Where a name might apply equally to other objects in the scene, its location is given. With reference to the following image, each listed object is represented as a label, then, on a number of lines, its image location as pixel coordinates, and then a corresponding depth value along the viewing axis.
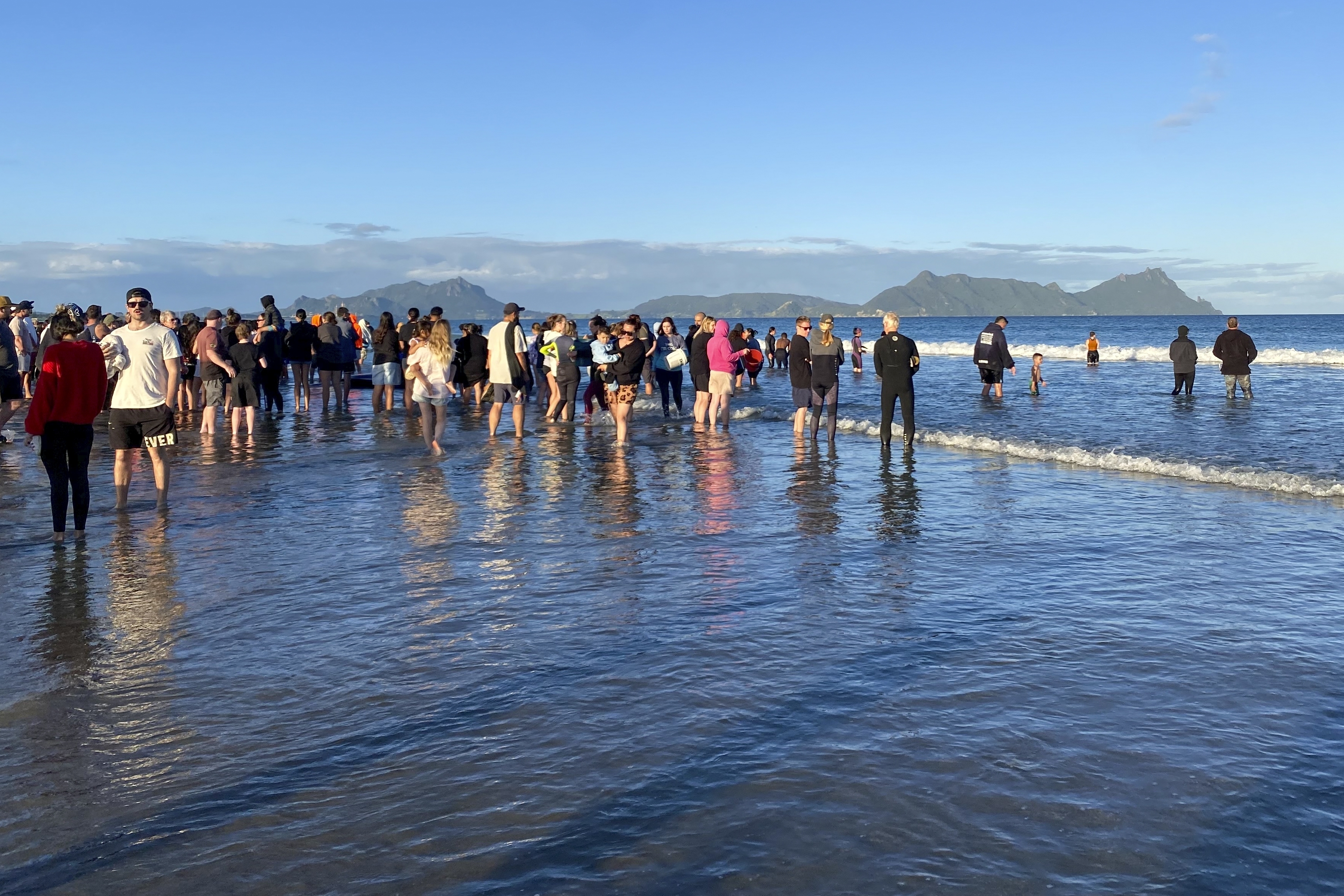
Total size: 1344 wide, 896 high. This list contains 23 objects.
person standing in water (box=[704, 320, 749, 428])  18.03
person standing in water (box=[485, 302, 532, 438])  16.88
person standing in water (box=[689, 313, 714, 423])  18.98
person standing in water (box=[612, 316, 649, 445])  15.78
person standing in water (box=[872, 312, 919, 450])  15.38
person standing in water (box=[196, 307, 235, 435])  16.64
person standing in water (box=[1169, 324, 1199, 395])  26.41
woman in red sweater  9.02
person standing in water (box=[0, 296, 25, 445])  14.84
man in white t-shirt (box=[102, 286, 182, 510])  9.98
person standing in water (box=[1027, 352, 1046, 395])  28.17
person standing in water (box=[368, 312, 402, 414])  21.66
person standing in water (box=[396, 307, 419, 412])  21.36
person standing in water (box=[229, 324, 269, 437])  17.70
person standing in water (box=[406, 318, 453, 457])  15.28
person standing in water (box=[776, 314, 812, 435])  16.72
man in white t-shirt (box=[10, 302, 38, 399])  18.38
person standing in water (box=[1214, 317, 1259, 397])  24.42
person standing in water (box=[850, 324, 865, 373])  37.84
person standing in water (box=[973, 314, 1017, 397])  25.91
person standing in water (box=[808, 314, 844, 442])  16.66
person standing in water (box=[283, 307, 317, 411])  21.98
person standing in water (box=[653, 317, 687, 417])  20.58
